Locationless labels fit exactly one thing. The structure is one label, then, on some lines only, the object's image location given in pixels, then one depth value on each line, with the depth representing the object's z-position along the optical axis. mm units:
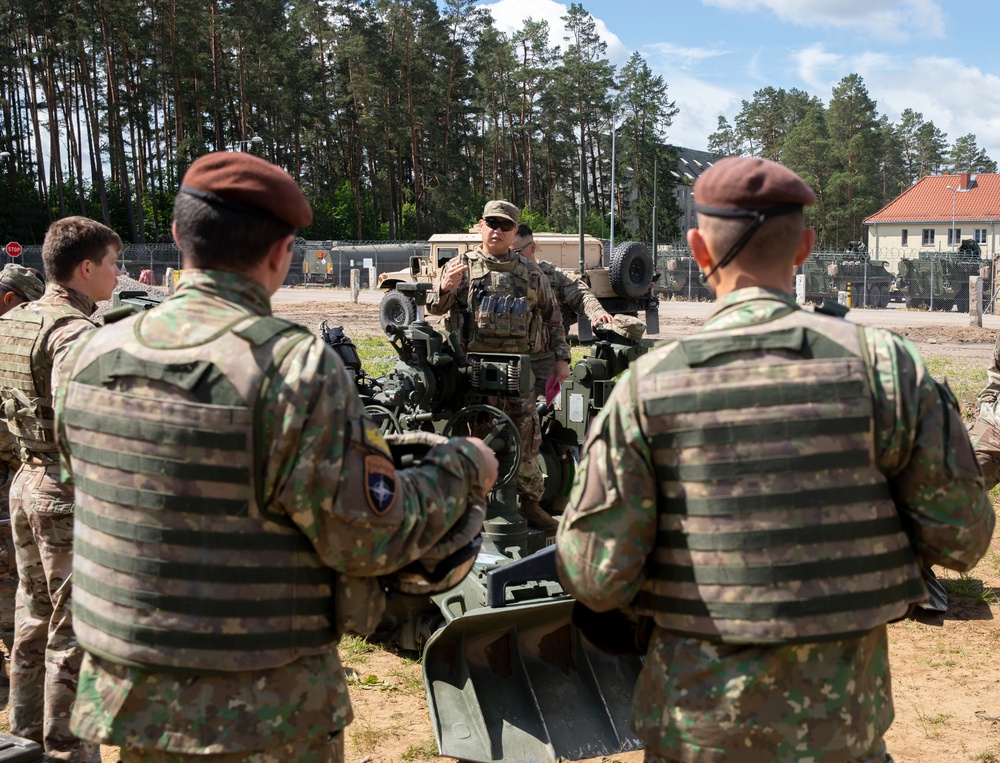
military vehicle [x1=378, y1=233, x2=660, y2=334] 18236
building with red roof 65062
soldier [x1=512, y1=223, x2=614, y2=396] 7090
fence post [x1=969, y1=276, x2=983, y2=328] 24125
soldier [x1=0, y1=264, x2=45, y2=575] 5039
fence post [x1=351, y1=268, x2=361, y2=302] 31588
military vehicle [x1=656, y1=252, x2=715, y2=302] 38688
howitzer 4277
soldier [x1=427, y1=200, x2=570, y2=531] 6793
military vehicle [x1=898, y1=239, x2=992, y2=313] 34250
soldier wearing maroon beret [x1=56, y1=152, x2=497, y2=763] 2111
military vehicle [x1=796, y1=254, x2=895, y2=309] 35688
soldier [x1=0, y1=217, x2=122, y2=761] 3902
